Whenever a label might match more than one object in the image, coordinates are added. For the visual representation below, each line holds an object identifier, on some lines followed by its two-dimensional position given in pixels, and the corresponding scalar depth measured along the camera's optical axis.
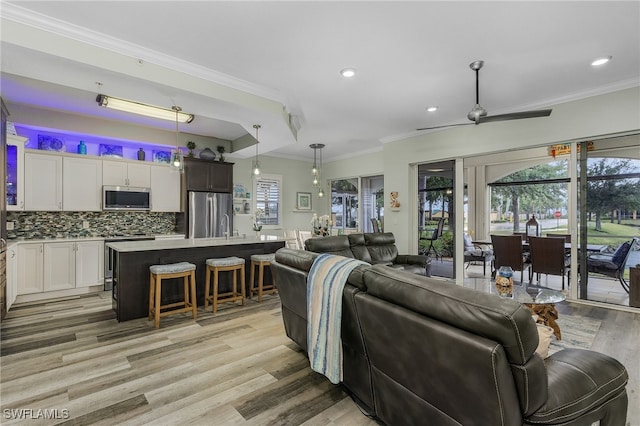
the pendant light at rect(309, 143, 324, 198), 6.90
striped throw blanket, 1.93
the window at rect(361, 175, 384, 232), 7.77
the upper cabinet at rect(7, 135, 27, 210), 4.14
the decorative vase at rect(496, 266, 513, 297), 3.00
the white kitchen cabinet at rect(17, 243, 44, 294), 4.25
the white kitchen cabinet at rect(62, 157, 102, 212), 4.75
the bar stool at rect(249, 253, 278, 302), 4.41
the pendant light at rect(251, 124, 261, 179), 4.52
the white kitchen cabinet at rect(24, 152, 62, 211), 4.43
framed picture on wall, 8.30
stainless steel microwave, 5.06
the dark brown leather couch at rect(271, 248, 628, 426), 1.11
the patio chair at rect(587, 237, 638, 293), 3.99
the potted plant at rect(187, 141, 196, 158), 5.91
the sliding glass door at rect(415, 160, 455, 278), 5.70
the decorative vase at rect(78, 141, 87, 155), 5.05
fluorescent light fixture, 3.99
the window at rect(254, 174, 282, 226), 7.51
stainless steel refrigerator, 5.85
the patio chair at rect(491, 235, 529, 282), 5.06
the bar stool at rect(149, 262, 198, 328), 3.40
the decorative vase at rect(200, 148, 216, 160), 6.05
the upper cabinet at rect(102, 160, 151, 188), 5.13
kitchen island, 3.59
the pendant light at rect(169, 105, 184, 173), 4.01
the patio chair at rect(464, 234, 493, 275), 5.70
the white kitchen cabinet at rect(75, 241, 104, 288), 4.71
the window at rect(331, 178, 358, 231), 8.22
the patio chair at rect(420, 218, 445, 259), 5.90
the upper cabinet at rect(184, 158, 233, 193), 5.82
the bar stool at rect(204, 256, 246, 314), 3.88
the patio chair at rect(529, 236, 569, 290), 4.51
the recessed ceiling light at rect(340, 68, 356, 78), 3.40
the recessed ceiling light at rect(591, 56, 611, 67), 3.20
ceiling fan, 3.27
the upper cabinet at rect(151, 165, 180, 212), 5.61
